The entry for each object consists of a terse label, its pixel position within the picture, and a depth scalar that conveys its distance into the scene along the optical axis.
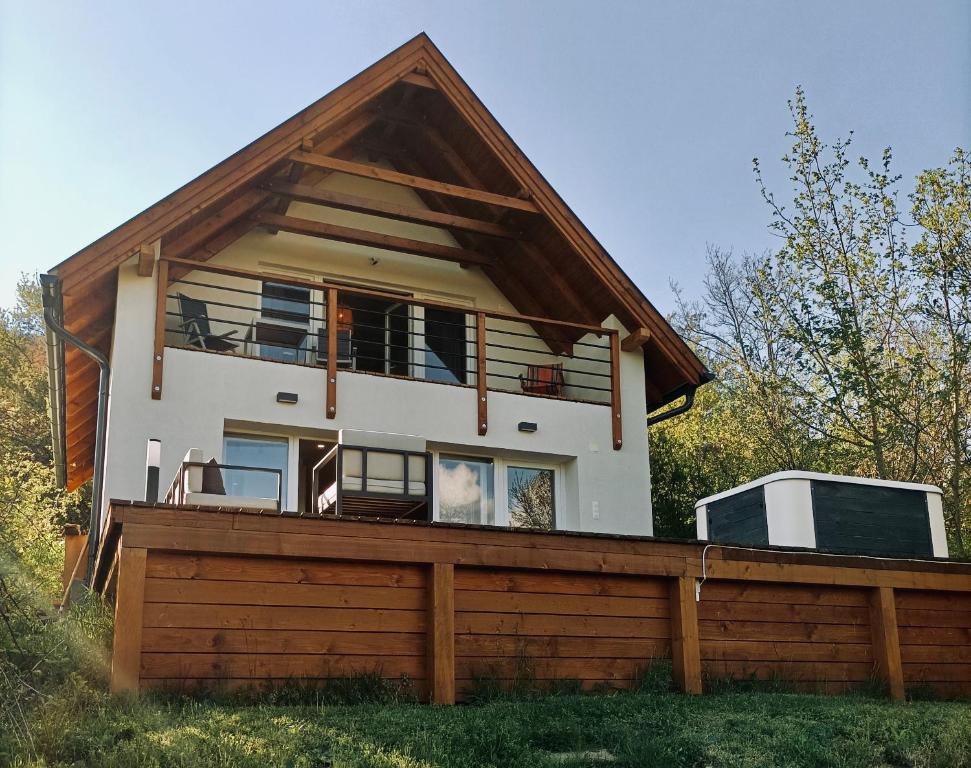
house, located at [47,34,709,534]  9.84
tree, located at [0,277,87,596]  19.59
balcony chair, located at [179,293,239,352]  10.23
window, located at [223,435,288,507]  10.17
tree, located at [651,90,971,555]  15.08
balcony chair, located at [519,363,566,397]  12.11
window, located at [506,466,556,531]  11.48
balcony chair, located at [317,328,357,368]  11.16
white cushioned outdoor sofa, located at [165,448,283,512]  7.10
